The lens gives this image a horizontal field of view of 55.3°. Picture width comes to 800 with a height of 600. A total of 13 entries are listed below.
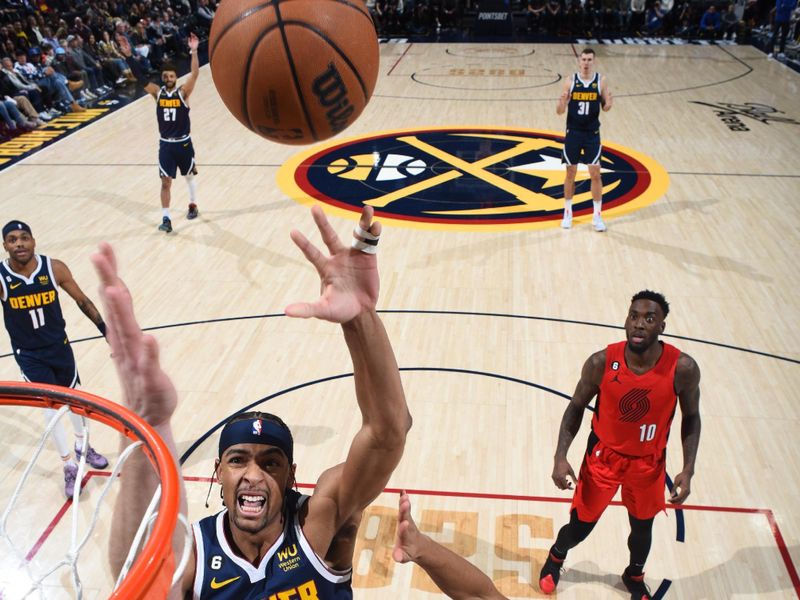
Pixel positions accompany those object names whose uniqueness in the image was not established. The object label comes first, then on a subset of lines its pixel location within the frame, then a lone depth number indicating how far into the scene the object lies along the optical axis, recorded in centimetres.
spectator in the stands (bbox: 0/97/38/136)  1246
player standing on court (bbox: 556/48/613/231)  757
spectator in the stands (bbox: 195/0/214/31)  2159
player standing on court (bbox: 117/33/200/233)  800
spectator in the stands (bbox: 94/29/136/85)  1605
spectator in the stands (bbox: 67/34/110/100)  1477
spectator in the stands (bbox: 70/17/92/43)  1603
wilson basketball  303
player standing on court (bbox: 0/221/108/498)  438
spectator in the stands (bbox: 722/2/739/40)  2022
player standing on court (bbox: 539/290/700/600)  339
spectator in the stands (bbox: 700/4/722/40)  2005
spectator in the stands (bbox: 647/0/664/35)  2075
